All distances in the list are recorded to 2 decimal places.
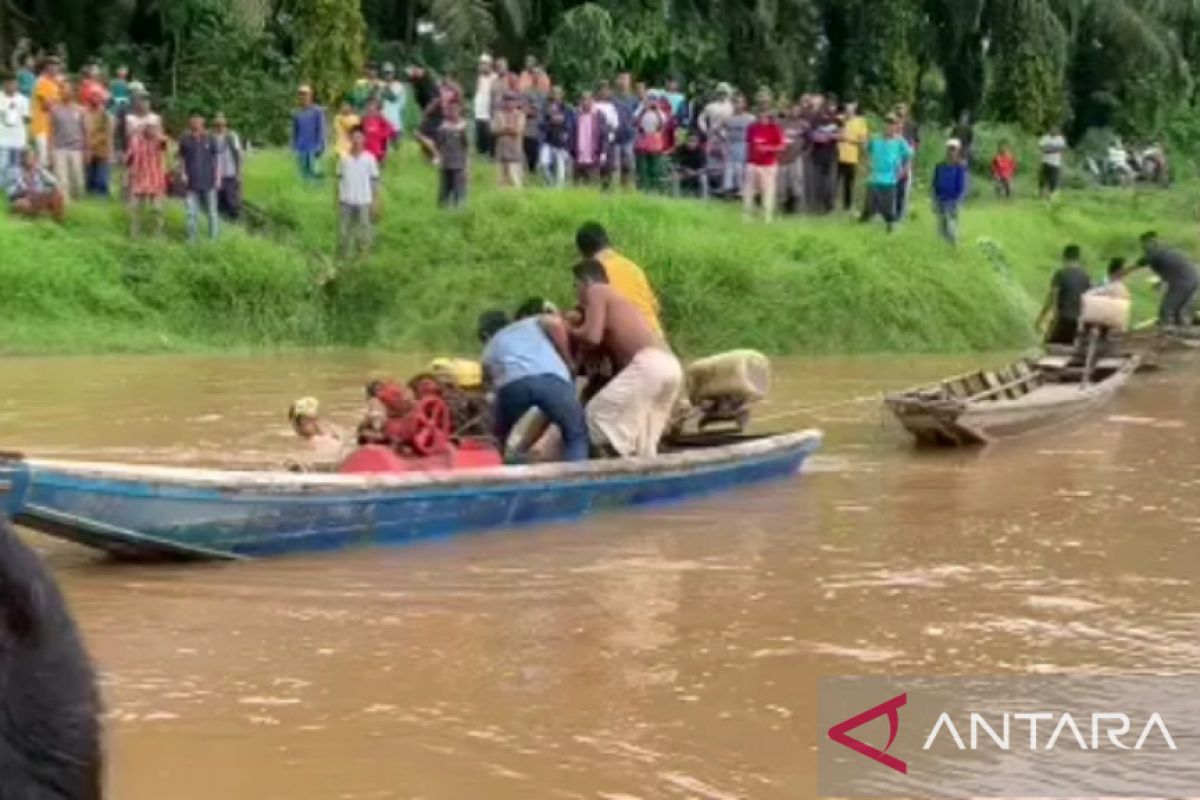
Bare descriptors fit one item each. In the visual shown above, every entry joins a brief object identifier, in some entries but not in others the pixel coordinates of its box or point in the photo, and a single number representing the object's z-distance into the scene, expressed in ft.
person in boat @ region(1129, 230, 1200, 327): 67.41
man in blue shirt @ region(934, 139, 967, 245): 76.28
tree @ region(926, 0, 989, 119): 101.60
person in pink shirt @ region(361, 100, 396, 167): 69.97
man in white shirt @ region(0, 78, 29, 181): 63.41
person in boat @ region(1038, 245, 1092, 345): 61.93
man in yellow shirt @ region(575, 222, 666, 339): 37.42
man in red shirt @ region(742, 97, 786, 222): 73.05
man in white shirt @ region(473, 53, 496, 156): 74.69
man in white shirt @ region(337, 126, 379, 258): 67.67
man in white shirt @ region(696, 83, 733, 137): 76.07
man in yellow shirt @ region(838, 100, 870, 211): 77.10
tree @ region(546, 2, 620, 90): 88.28
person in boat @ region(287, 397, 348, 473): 33.86
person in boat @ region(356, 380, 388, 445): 33.60
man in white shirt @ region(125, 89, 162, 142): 64.39
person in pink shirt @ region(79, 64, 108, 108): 66.18
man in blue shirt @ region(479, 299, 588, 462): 35.47
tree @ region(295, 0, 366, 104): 77.82
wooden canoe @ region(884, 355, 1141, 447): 46.26
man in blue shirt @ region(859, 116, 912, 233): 73.92
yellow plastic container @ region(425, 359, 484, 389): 37.65
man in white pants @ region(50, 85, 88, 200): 64.64
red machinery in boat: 33.06
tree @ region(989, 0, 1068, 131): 101.24
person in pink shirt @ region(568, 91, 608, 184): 73.56
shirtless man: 36.70
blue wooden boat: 28.04
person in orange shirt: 64.28
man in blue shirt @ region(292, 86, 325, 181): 71.36
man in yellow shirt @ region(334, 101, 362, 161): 68.18
